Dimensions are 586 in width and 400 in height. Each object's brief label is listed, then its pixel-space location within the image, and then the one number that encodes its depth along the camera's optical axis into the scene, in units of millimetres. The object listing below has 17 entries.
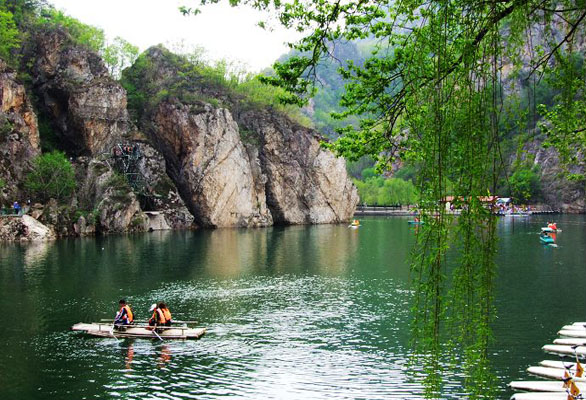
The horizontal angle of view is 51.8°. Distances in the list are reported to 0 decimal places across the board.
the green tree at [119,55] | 116194
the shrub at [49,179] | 80000
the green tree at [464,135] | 6953
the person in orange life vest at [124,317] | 29000
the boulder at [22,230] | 71438
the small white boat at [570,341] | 24891
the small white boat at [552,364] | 21984
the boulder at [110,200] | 84375
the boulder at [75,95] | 92000
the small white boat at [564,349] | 23058
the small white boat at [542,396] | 18148
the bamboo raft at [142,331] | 28406
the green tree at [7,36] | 88062
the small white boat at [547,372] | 21009
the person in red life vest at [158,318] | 28991
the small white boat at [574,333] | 26353
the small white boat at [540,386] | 19134
